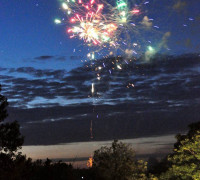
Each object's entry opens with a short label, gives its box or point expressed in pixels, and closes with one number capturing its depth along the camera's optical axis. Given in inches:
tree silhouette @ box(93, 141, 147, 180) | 1814.7
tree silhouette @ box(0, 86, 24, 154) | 1343.5
